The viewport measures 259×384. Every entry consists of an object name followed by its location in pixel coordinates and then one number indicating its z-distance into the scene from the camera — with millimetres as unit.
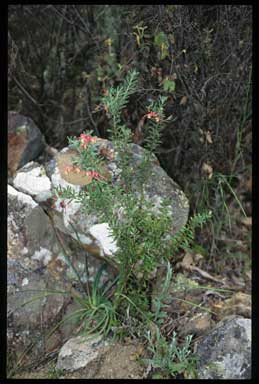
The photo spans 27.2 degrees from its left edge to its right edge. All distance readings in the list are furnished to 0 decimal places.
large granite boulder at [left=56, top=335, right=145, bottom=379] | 2348
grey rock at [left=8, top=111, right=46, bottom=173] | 2957
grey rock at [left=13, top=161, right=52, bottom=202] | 2732
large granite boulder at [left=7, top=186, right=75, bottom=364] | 2566
